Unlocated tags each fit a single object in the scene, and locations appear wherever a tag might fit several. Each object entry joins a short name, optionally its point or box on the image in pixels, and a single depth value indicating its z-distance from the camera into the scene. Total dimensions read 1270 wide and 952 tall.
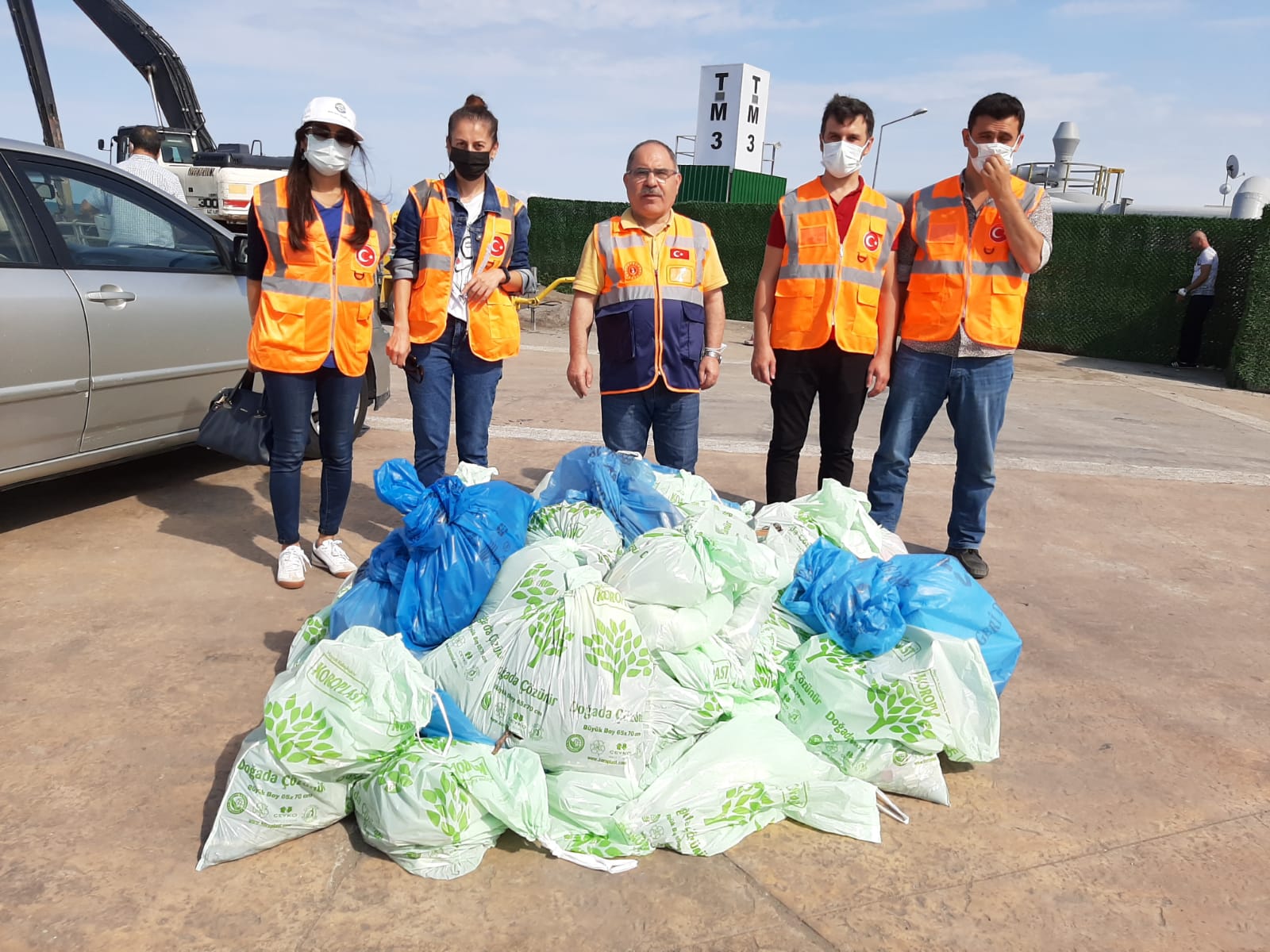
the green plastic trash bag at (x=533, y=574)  2.63
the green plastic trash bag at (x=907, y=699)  2.58
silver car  3.85
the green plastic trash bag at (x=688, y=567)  2.63
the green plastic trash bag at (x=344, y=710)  2.18
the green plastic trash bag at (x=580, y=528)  3.05
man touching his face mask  3.85
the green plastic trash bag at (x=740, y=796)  2.29
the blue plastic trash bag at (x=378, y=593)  2.88
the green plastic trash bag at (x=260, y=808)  2.20
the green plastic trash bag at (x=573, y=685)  2.32
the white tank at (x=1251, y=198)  19.48
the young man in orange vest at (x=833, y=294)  4.05
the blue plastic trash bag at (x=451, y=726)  2.39
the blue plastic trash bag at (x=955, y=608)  2.83
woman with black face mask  3.91
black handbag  4.01
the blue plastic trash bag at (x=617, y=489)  3.32
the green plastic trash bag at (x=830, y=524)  3.43
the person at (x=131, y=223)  4.36
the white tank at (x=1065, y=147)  25.84
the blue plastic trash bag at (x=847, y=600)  2.73
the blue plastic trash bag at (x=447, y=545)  2.80
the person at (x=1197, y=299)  13.13
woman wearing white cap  3.57
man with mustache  3.75
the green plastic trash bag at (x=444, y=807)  2.16
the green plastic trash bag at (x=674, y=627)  2.57
